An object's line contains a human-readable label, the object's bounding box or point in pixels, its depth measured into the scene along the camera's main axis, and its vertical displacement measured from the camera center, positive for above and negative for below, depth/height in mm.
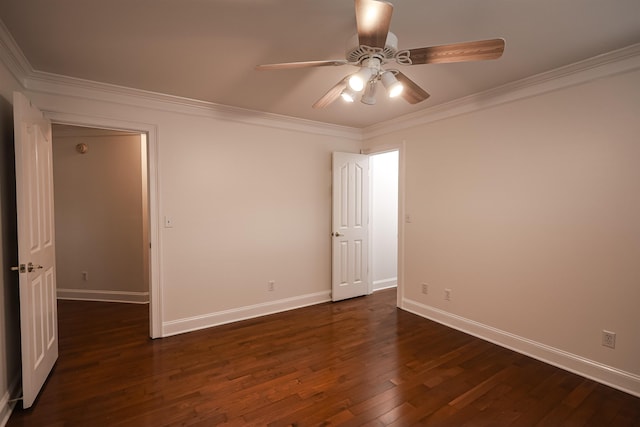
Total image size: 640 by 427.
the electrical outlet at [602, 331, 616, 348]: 2303 -1002
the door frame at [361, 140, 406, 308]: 3908 -95
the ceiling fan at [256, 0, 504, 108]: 1338 +793
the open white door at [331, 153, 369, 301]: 4219 -303
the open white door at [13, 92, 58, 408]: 1961 -297
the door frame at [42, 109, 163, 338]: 3061 -210
